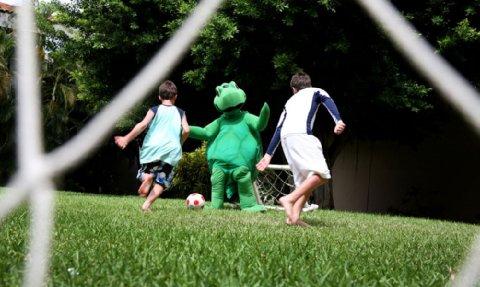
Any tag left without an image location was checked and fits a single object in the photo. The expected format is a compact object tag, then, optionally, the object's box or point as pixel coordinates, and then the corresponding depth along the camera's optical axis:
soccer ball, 7.10
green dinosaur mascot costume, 7.14
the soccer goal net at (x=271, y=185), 9.27
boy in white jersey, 4.87
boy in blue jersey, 6.15
